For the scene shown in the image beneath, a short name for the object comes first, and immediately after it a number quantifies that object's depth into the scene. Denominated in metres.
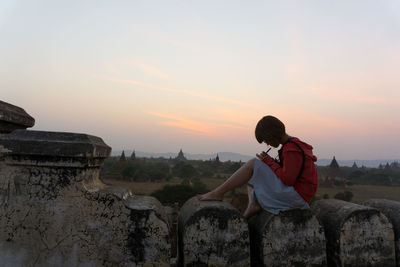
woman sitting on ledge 2.18
